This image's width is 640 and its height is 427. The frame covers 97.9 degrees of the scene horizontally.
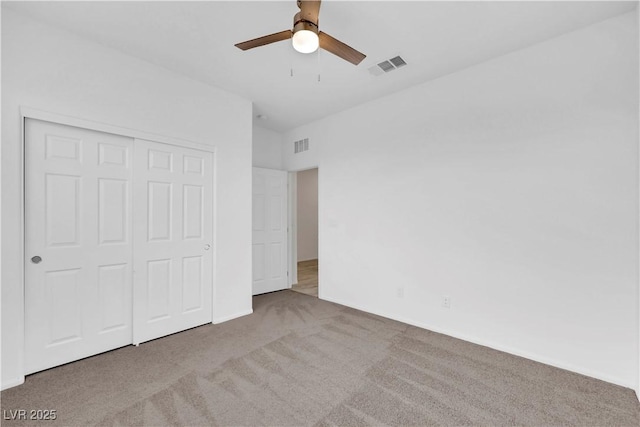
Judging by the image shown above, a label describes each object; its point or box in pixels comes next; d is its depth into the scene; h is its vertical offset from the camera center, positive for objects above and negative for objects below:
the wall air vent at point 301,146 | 4.76 +1.20
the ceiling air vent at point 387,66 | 2.87 +1.59
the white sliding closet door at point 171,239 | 2.90 -0.27
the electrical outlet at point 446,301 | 3.11 -0.98
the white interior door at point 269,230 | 4.68 -0.27
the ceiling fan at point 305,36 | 1.84 +1.25
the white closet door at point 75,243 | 2.32 -0.25
